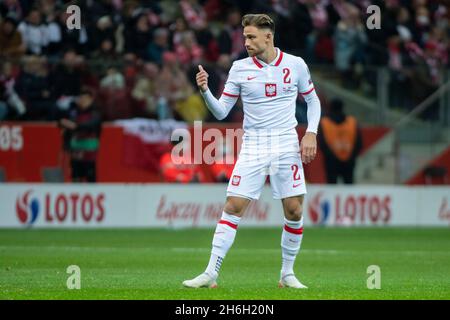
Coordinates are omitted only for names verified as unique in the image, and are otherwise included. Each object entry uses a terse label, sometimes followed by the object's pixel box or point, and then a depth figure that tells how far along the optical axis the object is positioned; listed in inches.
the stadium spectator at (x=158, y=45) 973.8
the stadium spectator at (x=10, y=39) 909.8
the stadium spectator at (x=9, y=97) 882.1
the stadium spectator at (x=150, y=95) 924.6
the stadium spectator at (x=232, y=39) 1001.5
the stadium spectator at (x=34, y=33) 925.2
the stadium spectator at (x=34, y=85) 882.8
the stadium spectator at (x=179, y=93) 929.5
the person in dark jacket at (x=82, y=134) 901.2
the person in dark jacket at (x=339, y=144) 975.6
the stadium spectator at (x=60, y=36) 928.9
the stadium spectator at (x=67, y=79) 891.4
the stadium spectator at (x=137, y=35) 965.8
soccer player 458.9
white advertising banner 889.5
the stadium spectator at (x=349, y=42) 1034.7
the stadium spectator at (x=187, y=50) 983.6
